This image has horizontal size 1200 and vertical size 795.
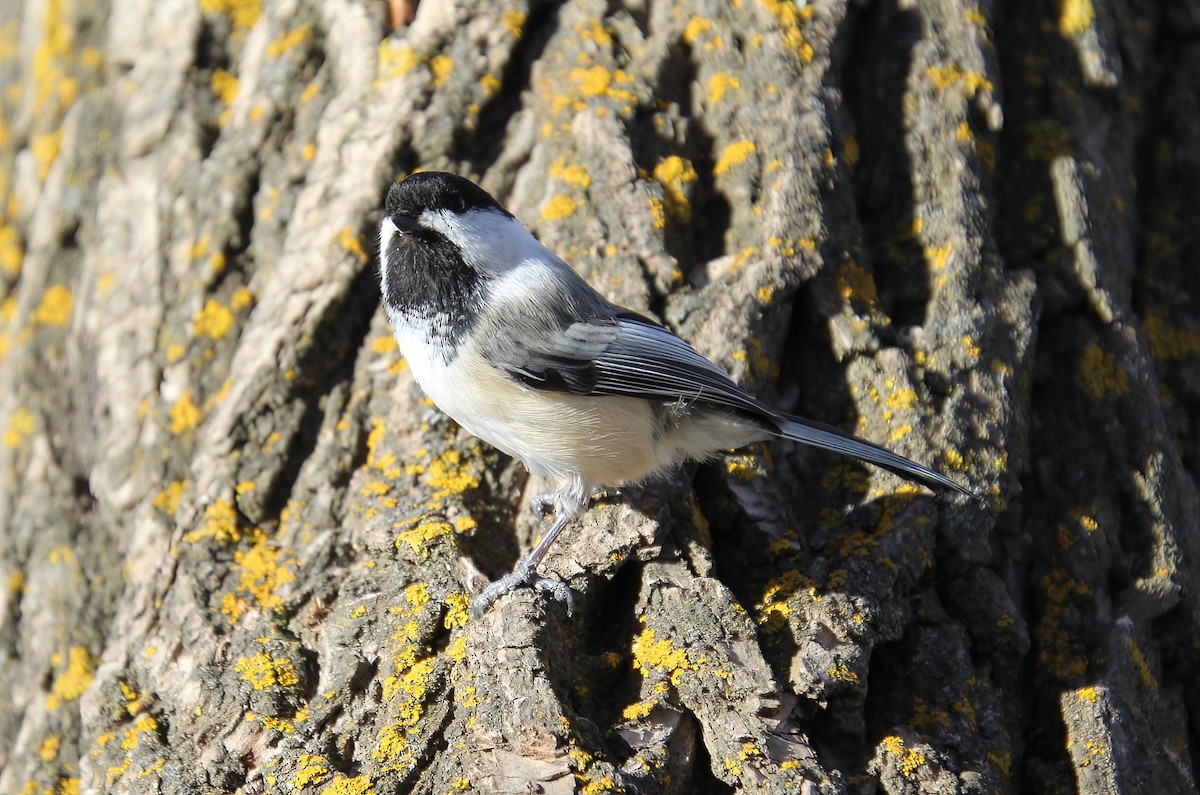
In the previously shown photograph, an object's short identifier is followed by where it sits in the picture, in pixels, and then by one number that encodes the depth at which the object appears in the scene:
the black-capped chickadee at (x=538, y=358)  5.27
